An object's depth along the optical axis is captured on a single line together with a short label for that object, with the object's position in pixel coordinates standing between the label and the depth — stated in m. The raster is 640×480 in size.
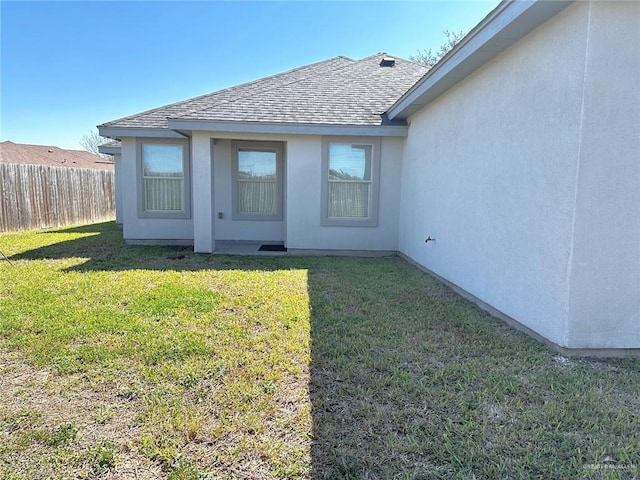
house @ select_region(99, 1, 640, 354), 3.20
